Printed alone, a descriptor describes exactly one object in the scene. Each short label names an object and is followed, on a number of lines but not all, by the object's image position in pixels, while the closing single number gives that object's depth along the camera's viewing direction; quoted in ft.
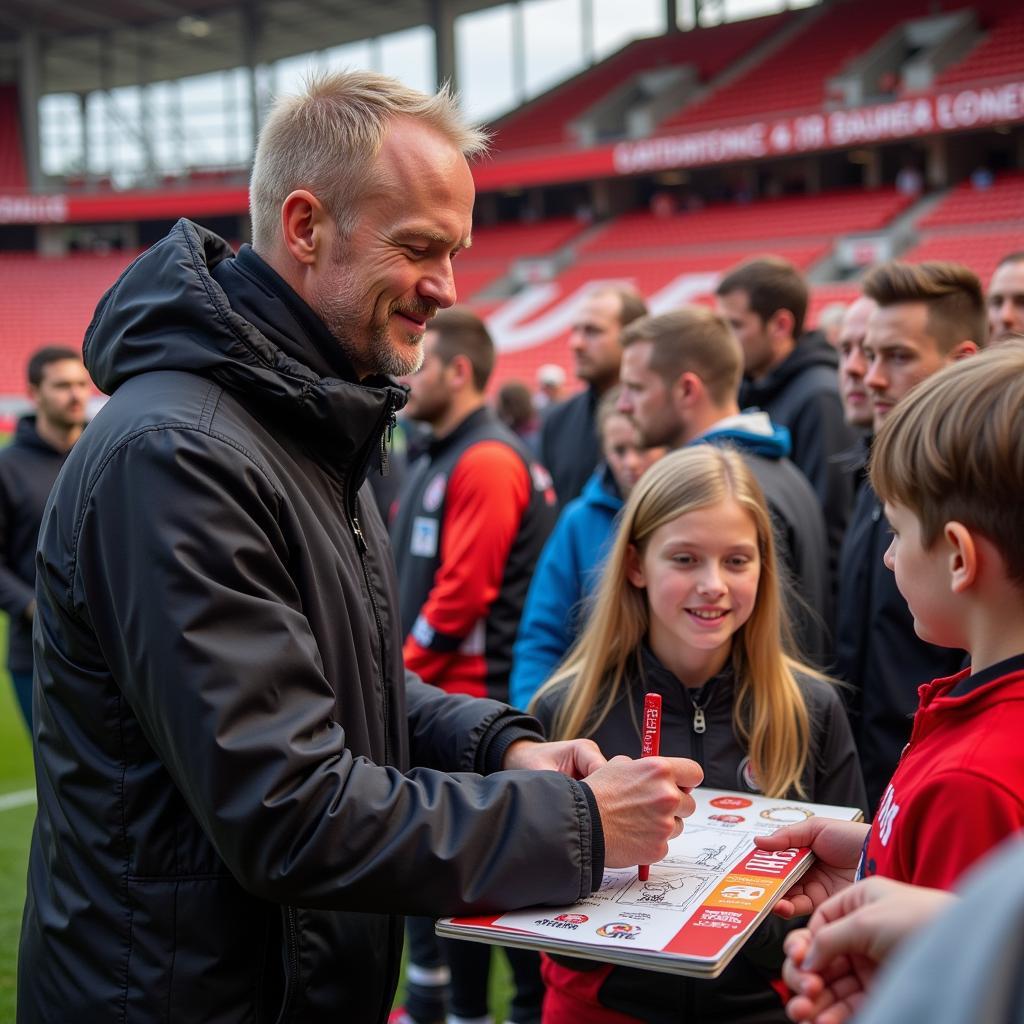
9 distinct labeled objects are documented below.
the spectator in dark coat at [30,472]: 17.57
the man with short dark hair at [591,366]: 18.63
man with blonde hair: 4.95
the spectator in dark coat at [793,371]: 15.24
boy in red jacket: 4.13
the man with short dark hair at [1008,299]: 15.56
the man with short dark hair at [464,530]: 13.89
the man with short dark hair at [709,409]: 11.46
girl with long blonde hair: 7.76
